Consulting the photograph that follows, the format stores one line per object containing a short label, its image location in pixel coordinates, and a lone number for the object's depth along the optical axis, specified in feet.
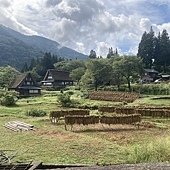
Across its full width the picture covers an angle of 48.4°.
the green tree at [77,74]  170.85
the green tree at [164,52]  178.73
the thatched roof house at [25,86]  137.55
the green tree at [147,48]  183.92
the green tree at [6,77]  158.57
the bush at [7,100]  89.13
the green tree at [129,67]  125.19
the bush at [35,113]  68.74
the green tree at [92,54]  271.48
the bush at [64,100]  86.61
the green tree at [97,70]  134.95
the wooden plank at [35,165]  18.23
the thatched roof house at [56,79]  174.63
